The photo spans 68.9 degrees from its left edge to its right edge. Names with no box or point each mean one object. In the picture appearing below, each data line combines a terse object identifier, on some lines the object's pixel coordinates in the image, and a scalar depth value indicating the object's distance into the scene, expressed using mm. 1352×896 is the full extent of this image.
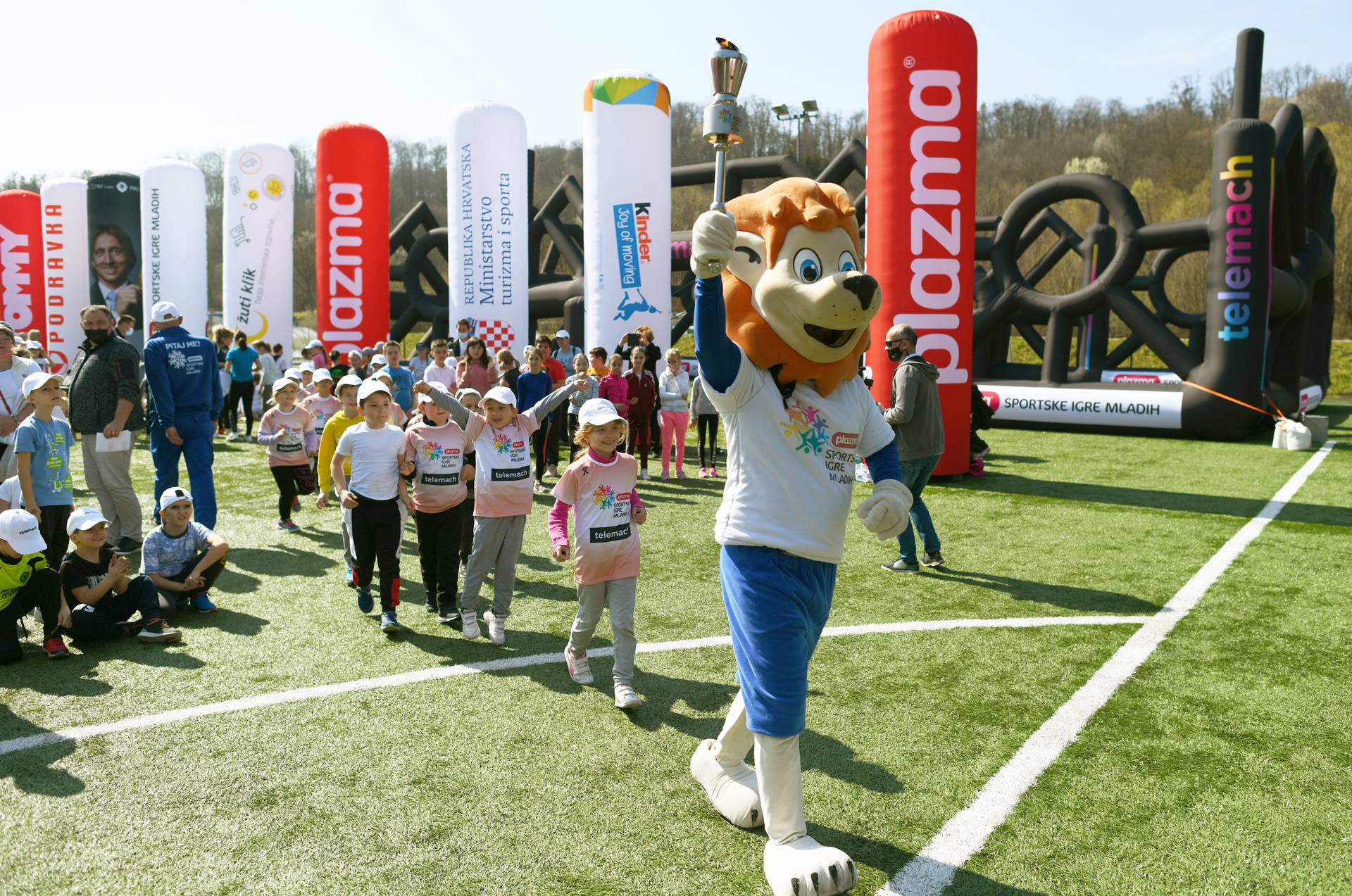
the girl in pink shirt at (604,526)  5070
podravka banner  23172
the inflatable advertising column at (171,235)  21078
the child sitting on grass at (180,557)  6523
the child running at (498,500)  6035
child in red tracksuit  11492
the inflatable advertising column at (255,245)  19438
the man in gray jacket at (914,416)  7402
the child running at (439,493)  6355
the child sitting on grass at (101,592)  5914
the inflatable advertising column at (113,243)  22656
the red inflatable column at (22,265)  24578
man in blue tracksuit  7746
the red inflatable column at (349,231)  18562
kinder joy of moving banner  15195
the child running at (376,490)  6148
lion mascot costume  3426
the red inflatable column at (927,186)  11016
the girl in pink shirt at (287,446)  9211
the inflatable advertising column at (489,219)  16969
